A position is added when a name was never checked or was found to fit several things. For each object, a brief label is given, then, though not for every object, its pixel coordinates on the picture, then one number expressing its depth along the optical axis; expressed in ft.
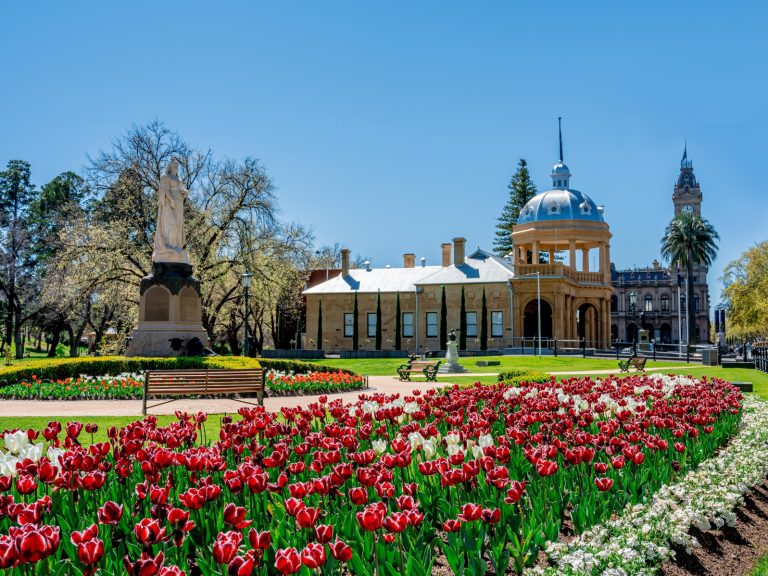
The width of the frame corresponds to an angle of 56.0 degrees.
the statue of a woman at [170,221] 82.58
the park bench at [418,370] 87.92
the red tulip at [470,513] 14.47
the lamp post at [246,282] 97.09
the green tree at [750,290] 168.04
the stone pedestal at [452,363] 110.83
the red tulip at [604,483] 17.51
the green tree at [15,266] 171.83
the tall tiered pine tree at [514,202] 257.96
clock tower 420.36
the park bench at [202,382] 47.98
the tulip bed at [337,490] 13.15
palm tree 226.79
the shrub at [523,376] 60.77
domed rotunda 169.48
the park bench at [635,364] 95.14
